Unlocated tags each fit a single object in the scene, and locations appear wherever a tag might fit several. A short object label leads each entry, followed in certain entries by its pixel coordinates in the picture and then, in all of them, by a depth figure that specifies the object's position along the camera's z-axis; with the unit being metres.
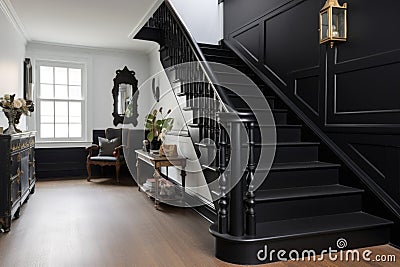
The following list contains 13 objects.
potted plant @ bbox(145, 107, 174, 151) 5.16
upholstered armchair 6.19
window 6.68
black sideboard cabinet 3.19
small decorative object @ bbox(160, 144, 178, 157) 4.59
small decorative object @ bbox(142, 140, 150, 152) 5.39
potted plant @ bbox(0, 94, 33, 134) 4.06
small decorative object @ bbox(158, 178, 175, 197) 4.43
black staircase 2.35
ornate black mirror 7.15
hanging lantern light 2.97
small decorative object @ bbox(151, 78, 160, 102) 6.65
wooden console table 4.40
